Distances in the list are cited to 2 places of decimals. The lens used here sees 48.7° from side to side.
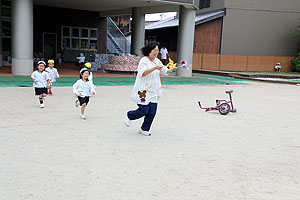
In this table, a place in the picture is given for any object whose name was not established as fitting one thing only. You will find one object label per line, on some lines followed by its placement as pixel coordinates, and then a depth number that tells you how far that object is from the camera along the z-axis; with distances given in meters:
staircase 30.34
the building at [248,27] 26.42
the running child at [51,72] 9.72
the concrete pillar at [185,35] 19.08
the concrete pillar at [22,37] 15.11
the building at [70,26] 15.43
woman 5.45
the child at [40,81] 7.92
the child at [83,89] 6.77
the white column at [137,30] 22.31
